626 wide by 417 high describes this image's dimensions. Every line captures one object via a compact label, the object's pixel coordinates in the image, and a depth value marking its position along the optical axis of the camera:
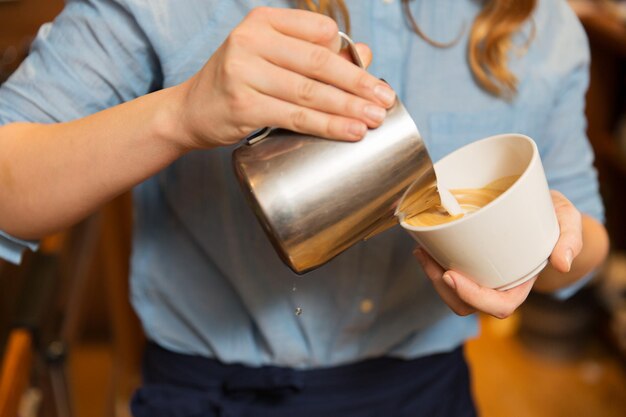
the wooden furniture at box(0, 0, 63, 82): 1.80
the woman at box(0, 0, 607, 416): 0.58
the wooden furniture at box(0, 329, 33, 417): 0.80
